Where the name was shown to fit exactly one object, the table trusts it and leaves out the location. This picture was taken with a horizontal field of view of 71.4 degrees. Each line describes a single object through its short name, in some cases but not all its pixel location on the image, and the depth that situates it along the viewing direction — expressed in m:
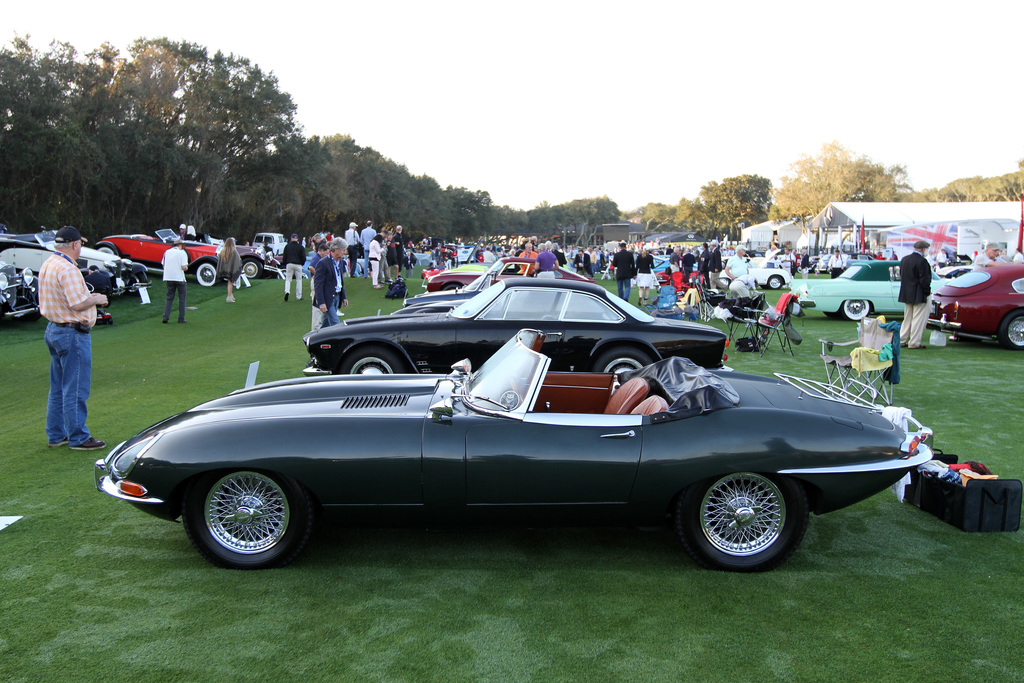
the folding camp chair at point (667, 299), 15.98
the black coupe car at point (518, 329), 7.47
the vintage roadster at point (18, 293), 13.45
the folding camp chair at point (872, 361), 7.20
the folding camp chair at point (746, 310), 12.83
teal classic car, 16.92
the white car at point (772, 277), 27.62
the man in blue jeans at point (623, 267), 17.91
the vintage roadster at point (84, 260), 16.25
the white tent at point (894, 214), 49.88
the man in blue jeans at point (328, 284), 10.09
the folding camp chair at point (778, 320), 11.64
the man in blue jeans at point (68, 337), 5.64
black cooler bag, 4.36
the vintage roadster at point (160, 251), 21.61
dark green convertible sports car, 3.65
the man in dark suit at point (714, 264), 21.80
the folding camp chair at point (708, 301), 16.05
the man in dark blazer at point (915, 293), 11.27
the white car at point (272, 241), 33.06
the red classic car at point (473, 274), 15.29
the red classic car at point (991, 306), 11.85
